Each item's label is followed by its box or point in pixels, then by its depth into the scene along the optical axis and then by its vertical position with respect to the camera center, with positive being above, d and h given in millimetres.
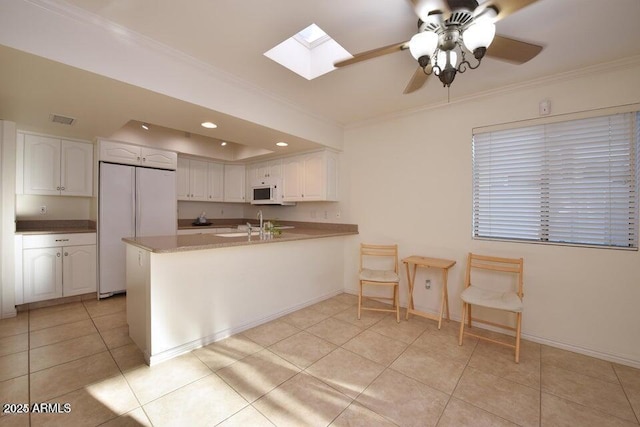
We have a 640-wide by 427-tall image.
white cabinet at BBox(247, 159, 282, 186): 4500 +750
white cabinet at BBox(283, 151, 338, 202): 3869 +545
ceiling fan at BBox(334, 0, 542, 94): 1291 +980
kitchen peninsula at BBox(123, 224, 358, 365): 2129 -689
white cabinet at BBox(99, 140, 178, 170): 3567 +826
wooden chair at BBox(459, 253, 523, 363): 2262 -739
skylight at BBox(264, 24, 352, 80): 2246 +1386
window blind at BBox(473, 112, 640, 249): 2254 +298
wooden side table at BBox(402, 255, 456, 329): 2803 -669
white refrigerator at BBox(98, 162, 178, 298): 3535 +15
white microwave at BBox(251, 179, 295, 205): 4430 +350
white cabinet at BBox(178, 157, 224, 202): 4738 +609
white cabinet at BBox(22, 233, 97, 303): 3139 -650
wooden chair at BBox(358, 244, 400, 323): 2986 -699
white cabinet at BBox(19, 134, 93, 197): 3340 +609
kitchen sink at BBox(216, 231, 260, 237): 3045 -251
